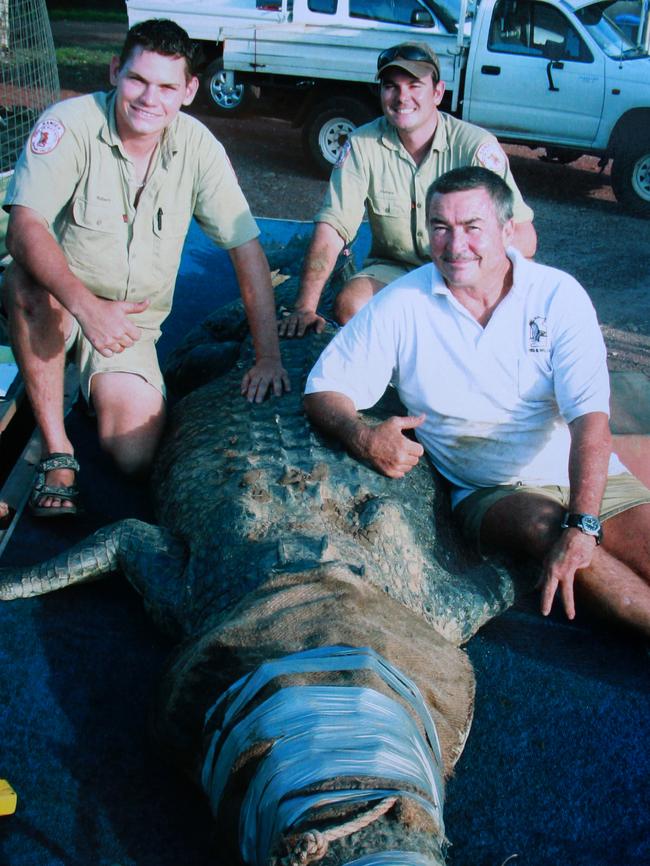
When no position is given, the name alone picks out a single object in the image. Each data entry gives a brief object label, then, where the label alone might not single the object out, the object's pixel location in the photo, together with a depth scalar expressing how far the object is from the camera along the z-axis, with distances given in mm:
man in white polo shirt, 3080
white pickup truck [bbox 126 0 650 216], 9180
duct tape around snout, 1732
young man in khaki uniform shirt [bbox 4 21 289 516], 3510
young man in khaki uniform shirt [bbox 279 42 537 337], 4316
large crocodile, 1732
